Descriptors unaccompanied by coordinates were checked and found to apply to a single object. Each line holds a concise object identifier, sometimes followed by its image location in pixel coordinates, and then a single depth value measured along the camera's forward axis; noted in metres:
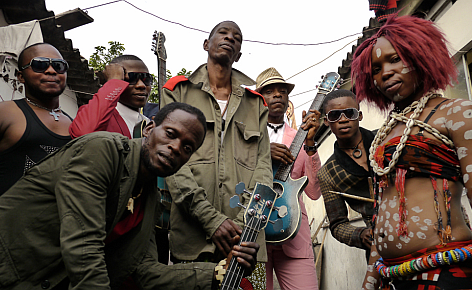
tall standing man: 2.82
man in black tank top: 2.79
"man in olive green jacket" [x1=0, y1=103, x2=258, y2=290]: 1.98
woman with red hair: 1.94
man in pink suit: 3.61
